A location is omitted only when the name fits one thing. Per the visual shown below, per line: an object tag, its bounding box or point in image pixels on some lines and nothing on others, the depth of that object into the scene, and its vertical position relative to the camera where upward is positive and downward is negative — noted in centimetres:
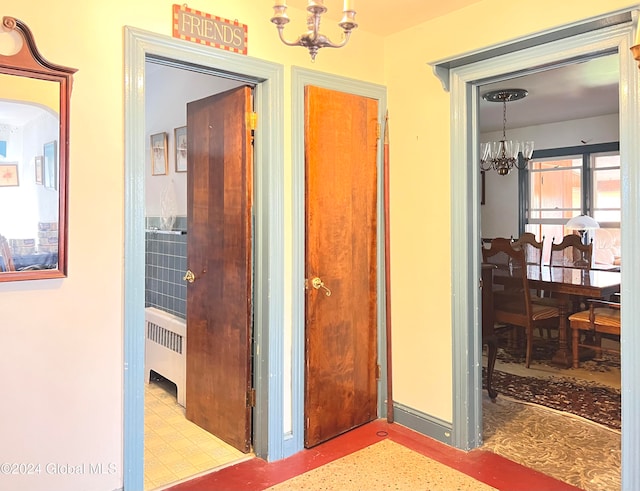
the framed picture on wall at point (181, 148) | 364 +68
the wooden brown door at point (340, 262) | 281 -12
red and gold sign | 231 +99
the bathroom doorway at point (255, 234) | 219 +4
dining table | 396 -35
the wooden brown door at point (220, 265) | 274 -13
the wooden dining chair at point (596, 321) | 389 -62
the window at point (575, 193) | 569 +56
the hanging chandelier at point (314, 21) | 156 +68
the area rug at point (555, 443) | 254 -113
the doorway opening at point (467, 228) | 262 +7
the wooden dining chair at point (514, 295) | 423 -47
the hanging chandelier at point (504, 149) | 464 +94
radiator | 346 -74
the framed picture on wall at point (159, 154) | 386 +67
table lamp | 573 +18
